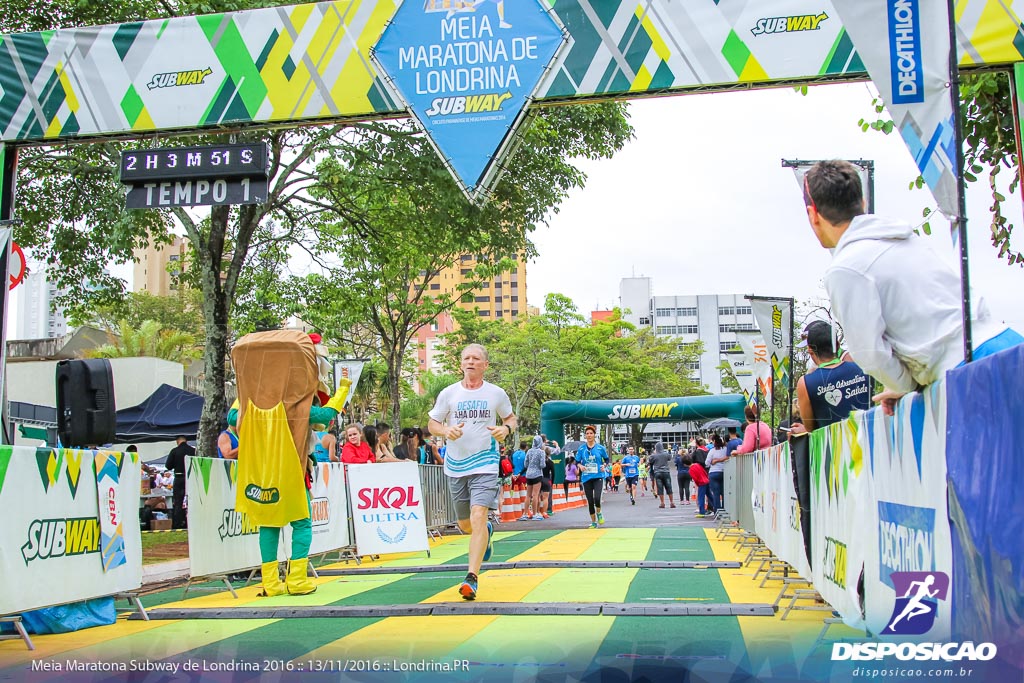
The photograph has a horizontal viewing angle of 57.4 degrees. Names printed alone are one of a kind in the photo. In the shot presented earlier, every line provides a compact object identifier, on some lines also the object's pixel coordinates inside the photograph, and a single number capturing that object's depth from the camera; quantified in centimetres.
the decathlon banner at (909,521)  330
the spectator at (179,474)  1556
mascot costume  773
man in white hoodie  358
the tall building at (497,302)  11241
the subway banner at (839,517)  470
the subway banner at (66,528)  582
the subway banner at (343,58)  764
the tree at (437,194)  1242
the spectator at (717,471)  2008
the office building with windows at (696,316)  12962
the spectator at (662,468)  2775
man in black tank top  574
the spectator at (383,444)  1450
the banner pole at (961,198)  344
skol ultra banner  1191
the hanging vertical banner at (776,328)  1169
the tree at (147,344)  4878
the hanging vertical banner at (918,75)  453
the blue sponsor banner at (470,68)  801
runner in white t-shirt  727
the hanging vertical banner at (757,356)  1709
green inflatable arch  3147
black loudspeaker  707
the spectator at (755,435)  1338
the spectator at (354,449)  1270
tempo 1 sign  827
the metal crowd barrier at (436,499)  1609
